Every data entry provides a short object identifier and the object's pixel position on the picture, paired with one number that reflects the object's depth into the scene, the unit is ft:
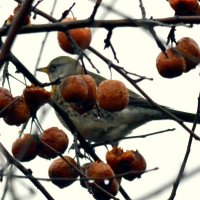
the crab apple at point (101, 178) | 20.04
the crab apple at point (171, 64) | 19.67
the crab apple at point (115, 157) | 21.20
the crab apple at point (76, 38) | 19.95
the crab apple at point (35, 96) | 19.58
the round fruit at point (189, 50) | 19.75
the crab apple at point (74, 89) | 18.57
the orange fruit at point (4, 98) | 20.13
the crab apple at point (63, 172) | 21.08
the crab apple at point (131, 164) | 21.22
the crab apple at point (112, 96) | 19.18
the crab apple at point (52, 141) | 21.38
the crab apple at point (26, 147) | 20.88
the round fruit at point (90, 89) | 19.06
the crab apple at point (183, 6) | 19.57
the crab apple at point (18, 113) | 20.43
